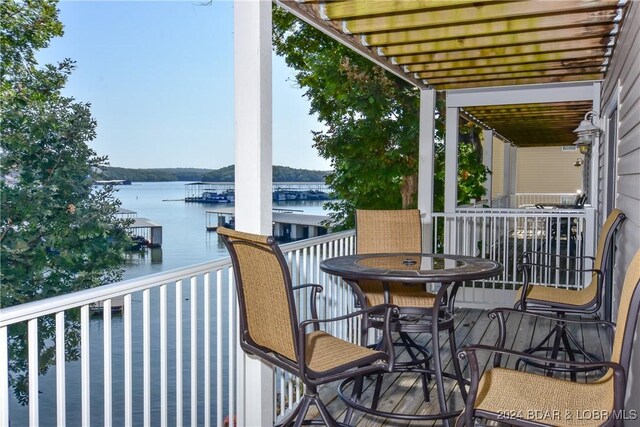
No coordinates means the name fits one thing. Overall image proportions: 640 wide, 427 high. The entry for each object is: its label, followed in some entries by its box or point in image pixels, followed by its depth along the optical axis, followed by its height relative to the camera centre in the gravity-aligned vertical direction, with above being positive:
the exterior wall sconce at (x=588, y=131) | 5.46 +0.60
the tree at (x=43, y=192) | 11.68 -0.02
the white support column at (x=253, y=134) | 2.79 +0.29
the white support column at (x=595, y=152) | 5.96 +0.43
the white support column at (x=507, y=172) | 13.39 +0.49
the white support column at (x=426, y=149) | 6.37 +0.49
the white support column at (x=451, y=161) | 6.94 +0.39
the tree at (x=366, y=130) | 9.99 +1.15
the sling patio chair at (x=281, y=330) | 2.17 -0.58
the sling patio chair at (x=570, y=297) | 3.64 -0.73
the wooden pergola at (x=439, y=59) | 2.82 +1.21
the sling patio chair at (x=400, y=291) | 3.32 -0.68
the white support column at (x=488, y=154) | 11.12 +0.77
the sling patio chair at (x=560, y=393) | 1.77 -0.76
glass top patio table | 2.92 -0.45
